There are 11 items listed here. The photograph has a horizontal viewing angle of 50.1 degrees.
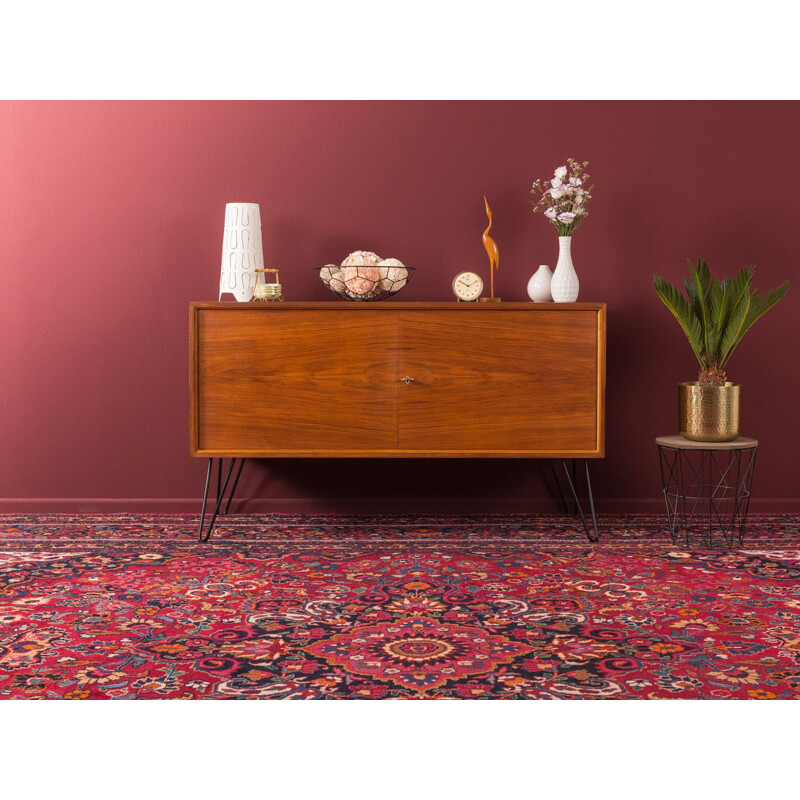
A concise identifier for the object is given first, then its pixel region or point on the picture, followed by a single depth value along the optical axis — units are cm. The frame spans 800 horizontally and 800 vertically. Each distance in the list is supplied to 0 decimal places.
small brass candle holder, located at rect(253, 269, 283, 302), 352
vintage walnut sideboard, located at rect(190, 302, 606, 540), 337
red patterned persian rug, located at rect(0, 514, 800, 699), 204
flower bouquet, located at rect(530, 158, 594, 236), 358
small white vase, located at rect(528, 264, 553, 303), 364
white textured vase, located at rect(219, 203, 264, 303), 363
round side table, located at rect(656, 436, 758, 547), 381
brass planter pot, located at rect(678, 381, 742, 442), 338
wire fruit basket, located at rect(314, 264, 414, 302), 349
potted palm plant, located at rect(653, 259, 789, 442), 338
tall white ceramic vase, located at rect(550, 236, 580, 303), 357
